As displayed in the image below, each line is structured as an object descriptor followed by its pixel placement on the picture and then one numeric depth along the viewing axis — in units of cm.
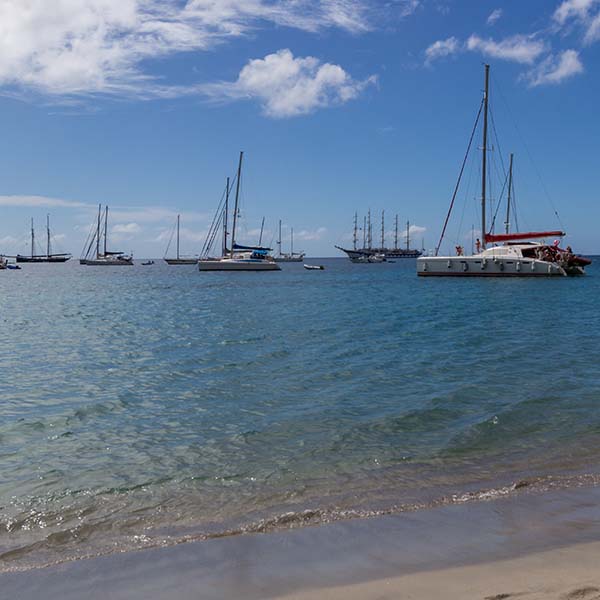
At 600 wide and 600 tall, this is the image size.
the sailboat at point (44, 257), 17958
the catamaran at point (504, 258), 6091
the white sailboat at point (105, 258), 14925
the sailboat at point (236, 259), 9438
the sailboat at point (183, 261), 17100
